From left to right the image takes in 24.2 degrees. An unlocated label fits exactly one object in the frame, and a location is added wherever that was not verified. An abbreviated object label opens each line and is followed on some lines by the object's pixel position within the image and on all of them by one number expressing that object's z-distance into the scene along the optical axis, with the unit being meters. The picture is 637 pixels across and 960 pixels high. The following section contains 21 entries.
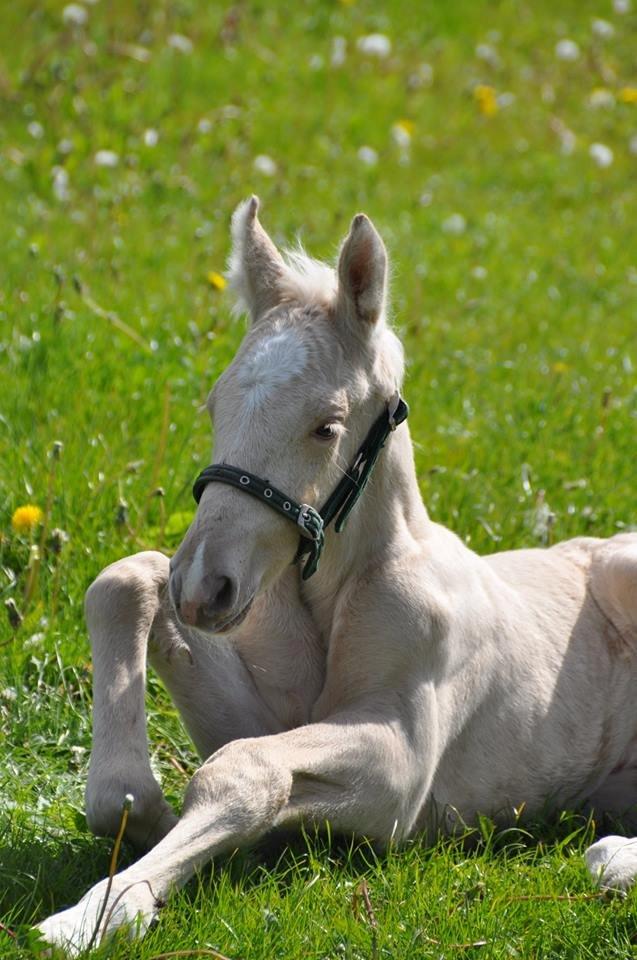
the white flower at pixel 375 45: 13.30
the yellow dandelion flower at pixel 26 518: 5.73
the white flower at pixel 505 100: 14.52
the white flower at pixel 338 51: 13.34
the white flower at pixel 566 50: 15.59
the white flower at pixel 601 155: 13.30
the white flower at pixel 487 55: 15.27
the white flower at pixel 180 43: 12.56
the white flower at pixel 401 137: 12.47
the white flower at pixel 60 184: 10.04
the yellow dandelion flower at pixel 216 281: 8.02
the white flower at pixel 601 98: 15.20
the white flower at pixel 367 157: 12.13
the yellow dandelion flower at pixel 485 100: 13.91
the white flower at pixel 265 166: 11.12
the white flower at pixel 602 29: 16.30
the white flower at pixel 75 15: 11.78
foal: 3.81
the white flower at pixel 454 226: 11.25
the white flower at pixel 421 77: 13.93
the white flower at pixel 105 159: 10.41
